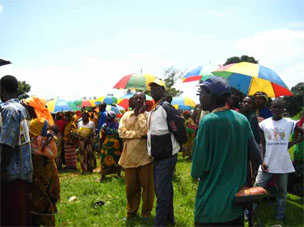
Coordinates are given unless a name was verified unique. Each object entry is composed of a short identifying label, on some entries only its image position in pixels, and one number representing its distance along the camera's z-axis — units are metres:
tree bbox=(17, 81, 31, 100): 33.94
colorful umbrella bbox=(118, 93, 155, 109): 16.06
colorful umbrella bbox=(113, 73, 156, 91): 8.55
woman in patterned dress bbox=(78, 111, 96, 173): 10.34
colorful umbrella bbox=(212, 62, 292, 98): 5.93
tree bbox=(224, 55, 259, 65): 25.42
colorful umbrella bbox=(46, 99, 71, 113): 11.99
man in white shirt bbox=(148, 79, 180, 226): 4.71
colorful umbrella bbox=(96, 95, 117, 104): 17.17
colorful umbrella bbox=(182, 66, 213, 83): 7.79
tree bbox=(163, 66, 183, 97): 37.97
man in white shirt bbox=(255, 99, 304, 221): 5.39
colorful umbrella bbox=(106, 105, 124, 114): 14.95
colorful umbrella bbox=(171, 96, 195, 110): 16.62
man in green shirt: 2.80
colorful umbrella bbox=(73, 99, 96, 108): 19.99
